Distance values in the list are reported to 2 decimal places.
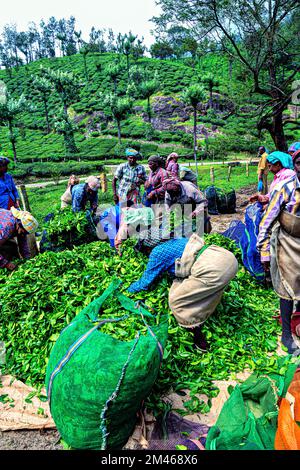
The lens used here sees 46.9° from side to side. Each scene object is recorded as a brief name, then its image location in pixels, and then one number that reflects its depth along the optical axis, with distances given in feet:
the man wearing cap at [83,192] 15.79
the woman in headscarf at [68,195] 17.11
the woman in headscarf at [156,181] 14.96
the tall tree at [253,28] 28.53
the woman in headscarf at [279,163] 10.04
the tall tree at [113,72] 127.13
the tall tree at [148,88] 112.78
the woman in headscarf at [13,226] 12.16
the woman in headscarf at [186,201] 11.83
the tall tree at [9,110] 72.23
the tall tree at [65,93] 94.76
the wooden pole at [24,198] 24.84
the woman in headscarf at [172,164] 19.52
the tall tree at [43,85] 111.24
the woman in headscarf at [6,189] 14.20
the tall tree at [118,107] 91.31
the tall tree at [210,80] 111.14
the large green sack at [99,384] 5.74
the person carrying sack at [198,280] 8.03
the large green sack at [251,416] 5.04
